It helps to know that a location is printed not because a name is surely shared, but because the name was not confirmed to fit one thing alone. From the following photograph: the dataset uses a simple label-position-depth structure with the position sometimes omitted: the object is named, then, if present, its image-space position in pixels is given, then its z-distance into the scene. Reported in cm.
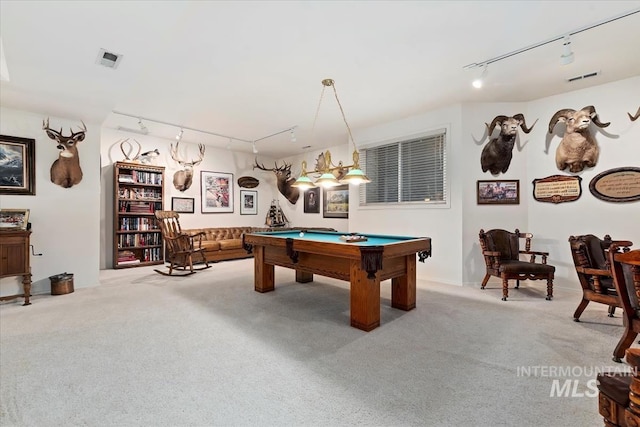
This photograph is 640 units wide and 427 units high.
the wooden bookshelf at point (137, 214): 600
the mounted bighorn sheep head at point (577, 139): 404
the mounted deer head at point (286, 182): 823
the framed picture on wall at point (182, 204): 695
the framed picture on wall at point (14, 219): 380
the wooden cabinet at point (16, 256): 363
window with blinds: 500
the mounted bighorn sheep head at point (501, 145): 446
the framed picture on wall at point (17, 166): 400
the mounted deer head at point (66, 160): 424
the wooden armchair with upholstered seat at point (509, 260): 381
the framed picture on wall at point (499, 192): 472
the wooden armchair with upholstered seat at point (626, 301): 221
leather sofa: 665
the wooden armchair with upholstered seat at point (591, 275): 283
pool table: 286
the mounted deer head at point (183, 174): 689
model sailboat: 853
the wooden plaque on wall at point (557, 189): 429
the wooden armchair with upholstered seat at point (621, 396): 98
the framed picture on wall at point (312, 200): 783
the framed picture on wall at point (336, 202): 715
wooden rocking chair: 558
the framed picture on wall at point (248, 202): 828
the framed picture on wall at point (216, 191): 746
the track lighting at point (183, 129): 527
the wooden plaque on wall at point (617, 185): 382
